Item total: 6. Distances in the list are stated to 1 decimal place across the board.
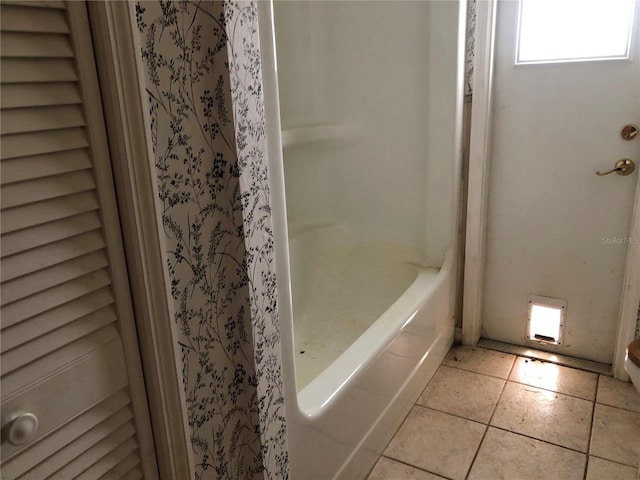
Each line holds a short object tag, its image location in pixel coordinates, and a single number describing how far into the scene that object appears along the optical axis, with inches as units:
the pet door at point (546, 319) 84.7
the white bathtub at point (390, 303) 43.9
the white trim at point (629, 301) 73.7
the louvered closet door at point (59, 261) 26.4
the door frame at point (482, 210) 75.6
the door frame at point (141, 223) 28.9
